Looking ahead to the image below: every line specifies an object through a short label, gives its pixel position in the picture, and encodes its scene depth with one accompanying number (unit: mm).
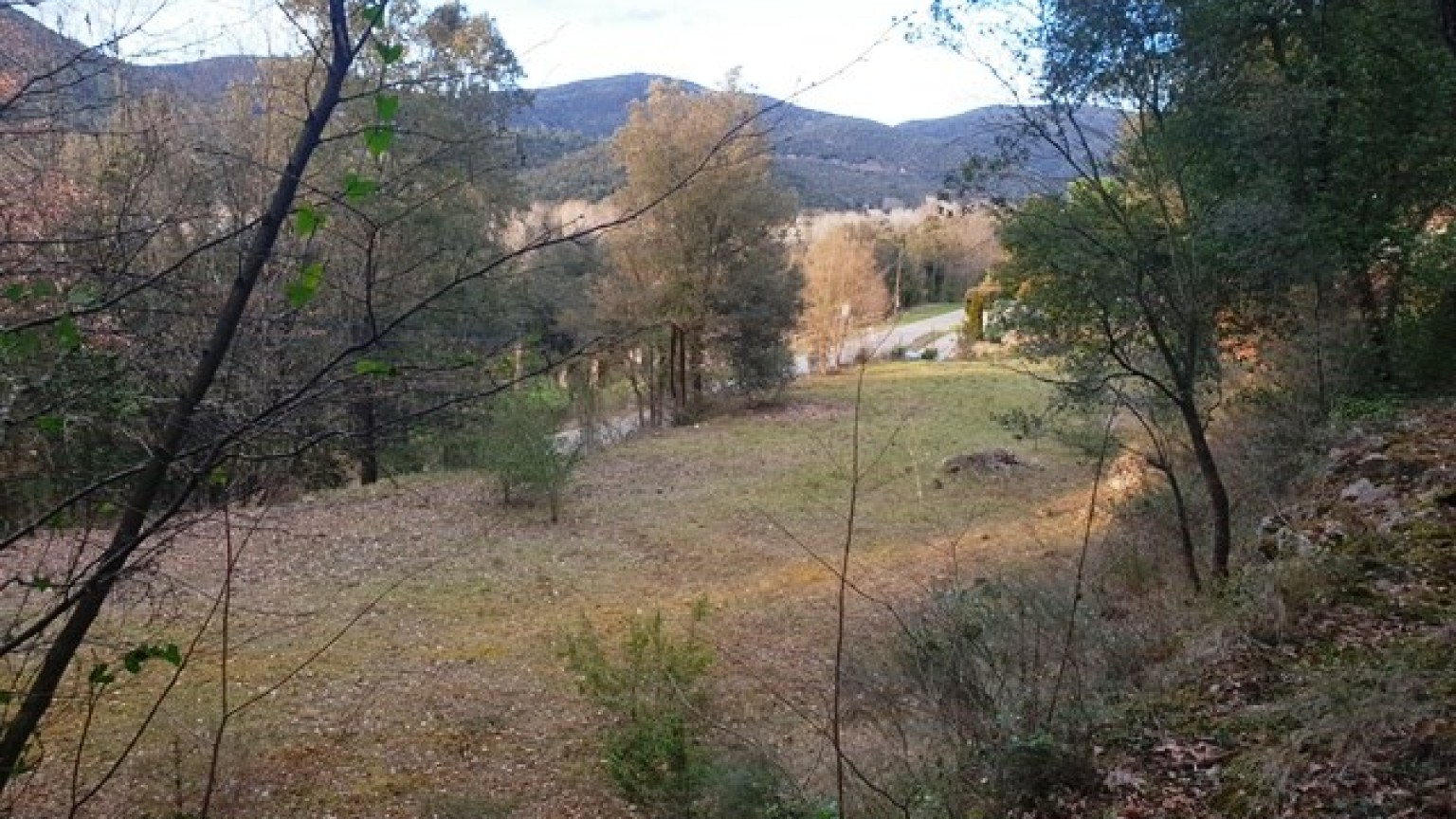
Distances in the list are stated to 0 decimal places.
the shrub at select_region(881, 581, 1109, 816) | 3250
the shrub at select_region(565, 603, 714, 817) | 5036
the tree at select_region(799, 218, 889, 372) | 25266
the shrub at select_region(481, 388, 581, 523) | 11570
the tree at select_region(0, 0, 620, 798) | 1613
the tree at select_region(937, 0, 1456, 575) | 7395
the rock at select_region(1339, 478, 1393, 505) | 5246
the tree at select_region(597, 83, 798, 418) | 18562
